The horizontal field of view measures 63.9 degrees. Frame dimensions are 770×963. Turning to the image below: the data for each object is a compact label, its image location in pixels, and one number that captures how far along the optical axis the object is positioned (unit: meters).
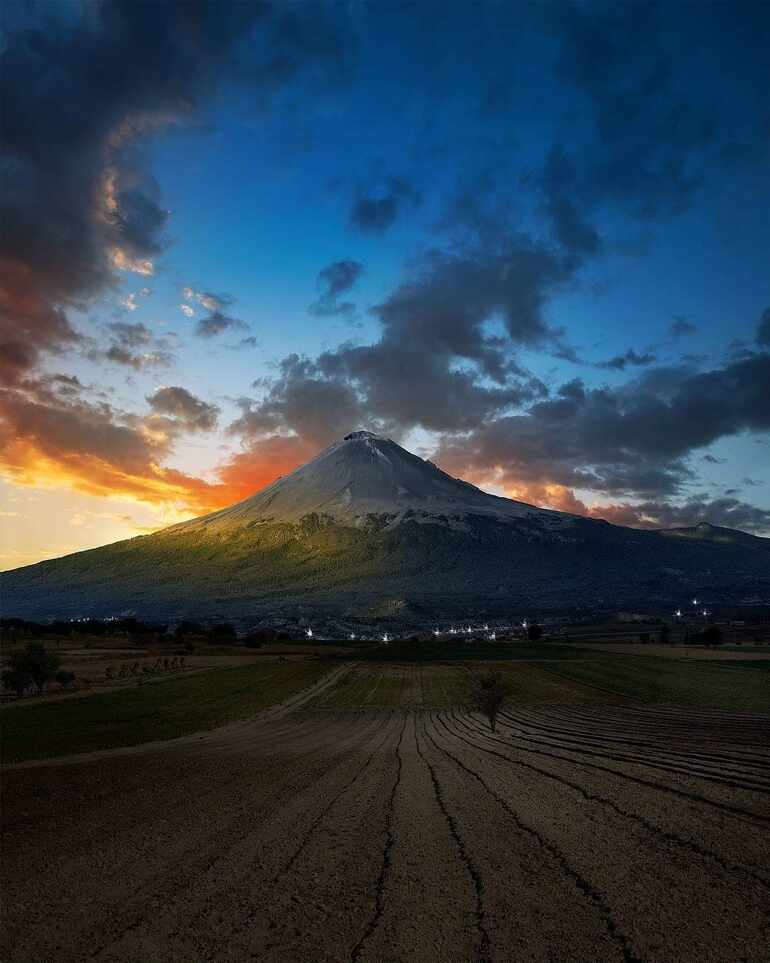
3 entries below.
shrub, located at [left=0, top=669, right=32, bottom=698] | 62.19
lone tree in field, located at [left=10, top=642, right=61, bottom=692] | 63.84
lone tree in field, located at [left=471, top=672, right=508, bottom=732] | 40.66
